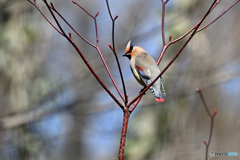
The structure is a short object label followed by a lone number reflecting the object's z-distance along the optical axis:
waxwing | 6.79
